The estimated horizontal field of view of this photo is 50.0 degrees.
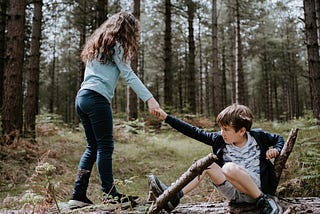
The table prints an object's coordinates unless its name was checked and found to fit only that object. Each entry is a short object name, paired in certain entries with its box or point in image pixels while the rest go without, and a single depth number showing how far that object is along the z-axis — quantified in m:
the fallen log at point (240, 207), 3.05
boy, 2.92
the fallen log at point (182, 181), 2.24
